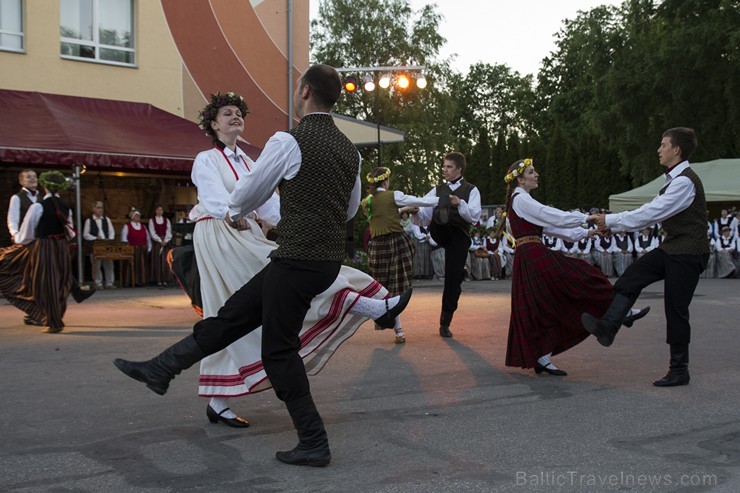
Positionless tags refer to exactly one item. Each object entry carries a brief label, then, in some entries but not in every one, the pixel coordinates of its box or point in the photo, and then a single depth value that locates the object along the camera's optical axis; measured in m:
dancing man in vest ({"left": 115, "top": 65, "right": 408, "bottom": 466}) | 4.14
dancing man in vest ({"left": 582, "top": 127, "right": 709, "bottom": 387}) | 6.30
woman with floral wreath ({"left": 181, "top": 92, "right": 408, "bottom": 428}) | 4.82
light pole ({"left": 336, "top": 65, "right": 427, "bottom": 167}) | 20.19
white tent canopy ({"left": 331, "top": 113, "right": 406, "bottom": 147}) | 24.47
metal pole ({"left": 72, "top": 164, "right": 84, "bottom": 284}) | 14.51
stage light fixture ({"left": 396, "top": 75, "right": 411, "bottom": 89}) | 20.86
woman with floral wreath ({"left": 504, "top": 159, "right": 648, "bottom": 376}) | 6.63
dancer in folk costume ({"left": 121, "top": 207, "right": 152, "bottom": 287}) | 18.05
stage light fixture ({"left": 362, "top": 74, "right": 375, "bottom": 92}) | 21.06
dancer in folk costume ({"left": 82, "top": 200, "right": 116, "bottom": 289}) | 17.42
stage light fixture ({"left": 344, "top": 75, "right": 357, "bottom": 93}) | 18.41
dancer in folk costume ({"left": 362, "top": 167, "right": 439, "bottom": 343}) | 9.16
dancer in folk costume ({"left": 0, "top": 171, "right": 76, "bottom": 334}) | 10.27
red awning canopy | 15.99
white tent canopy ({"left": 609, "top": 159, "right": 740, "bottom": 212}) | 25.22
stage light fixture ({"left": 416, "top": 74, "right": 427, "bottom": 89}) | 20.92
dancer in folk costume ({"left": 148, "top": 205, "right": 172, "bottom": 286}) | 18.12
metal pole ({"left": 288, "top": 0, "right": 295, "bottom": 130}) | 22.64
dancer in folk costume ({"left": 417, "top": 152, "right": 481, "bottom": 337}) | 9.03
